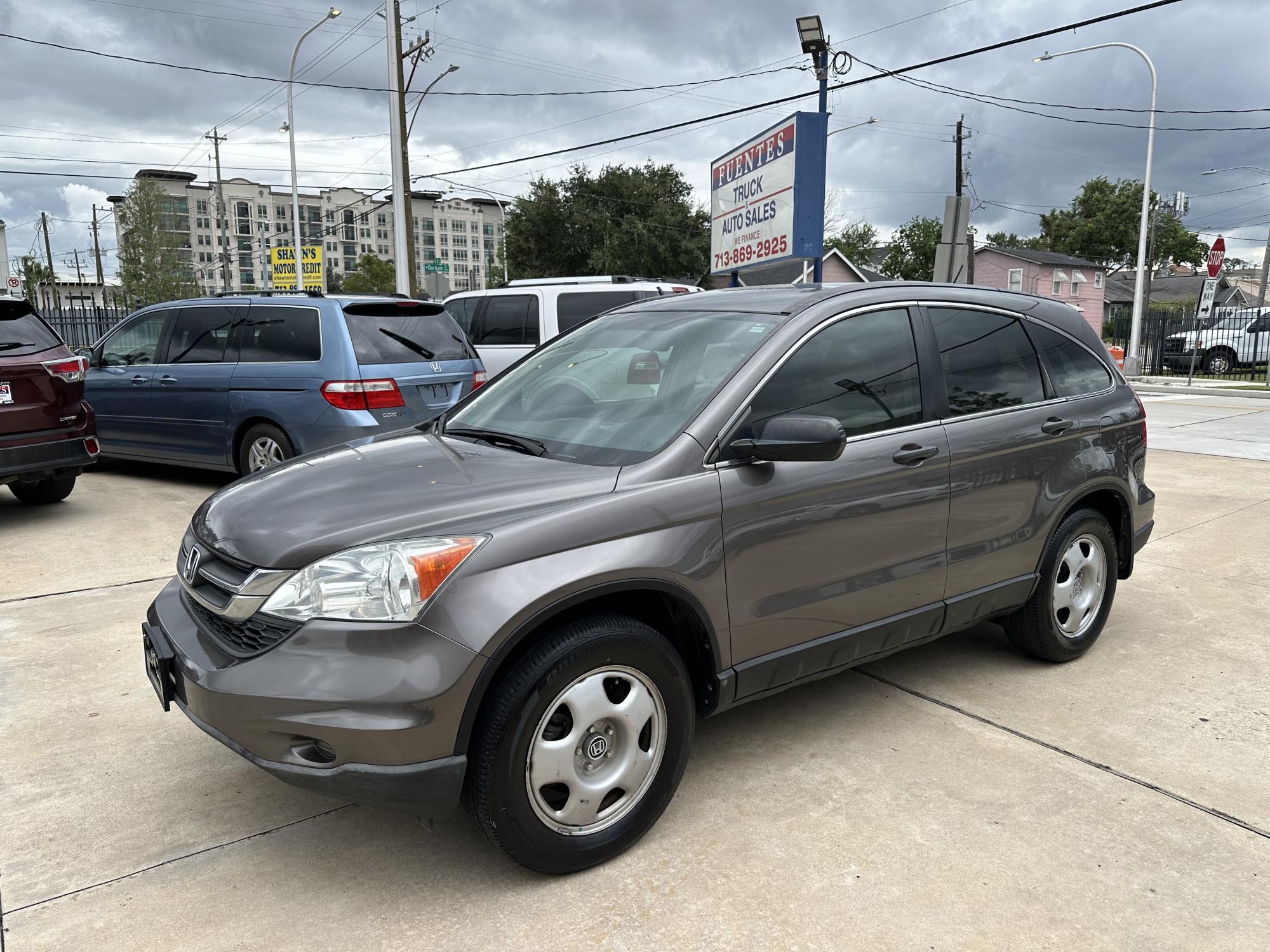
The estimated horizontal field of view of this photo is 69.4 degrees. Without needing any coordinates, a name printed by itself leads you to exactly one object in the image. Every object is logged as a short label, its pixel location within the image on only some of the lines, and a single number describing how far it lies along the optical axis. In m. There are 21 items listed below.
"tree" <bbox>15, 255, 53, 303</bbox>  69.62
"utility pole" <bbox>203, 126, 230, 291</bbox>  47.47
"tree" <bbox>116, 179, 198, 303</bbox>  56.50
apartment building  132.25
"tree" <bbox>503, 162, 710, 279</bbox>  43.22
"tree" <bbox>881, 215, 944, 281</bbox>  59.84
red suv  6.35
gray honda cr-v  2.37
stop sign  21.05
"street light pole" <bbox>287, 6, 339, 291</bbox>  24.43
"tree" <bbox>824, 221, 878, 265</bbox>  66.00
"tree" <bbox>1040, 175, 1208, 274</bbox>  64.94
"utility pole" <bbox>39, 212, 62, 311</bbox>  80.97
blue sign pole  12.53
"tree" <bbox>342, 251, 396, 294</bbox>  71.00
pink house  50.12
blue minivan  7.20
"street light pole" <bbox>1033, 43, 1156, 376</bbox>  24.62
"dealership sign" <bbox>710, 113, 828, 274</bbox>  9.69
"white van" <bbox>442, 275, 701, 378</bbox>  10.16
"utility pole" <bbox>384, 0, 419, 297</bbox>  18.47
